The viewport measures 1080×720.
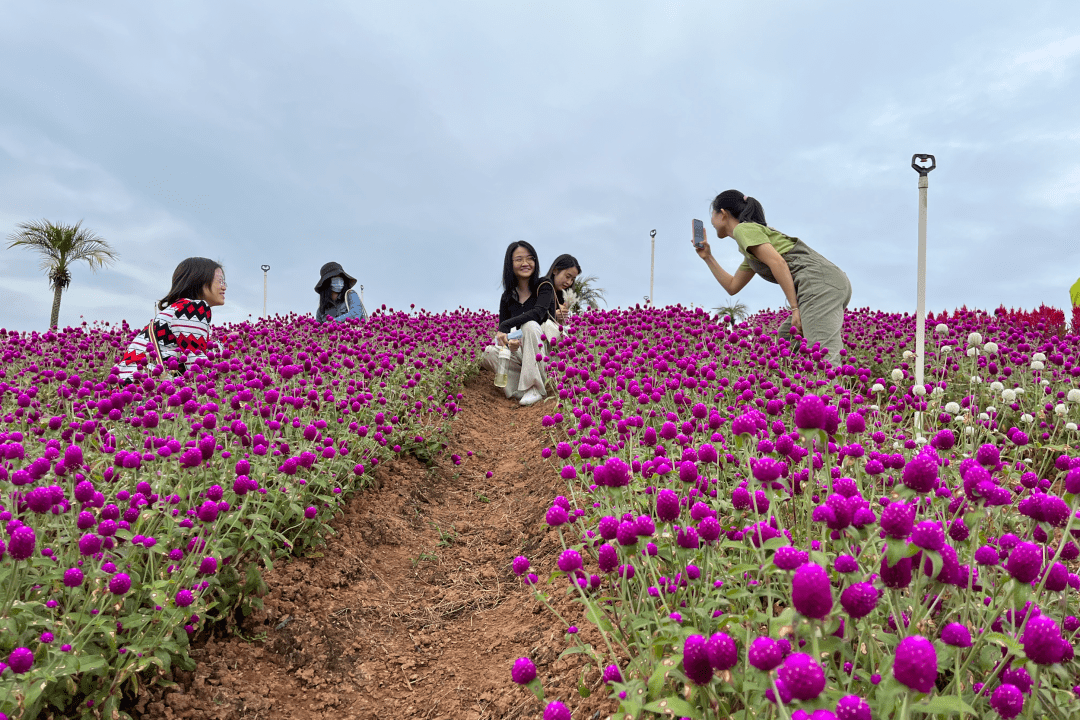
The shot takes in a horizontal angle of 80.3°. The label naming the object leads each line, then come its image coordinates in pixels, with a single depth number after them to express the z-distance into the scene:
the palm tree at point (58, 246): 29.33
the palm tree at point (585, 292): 29.19
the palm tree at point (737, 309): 22.05
